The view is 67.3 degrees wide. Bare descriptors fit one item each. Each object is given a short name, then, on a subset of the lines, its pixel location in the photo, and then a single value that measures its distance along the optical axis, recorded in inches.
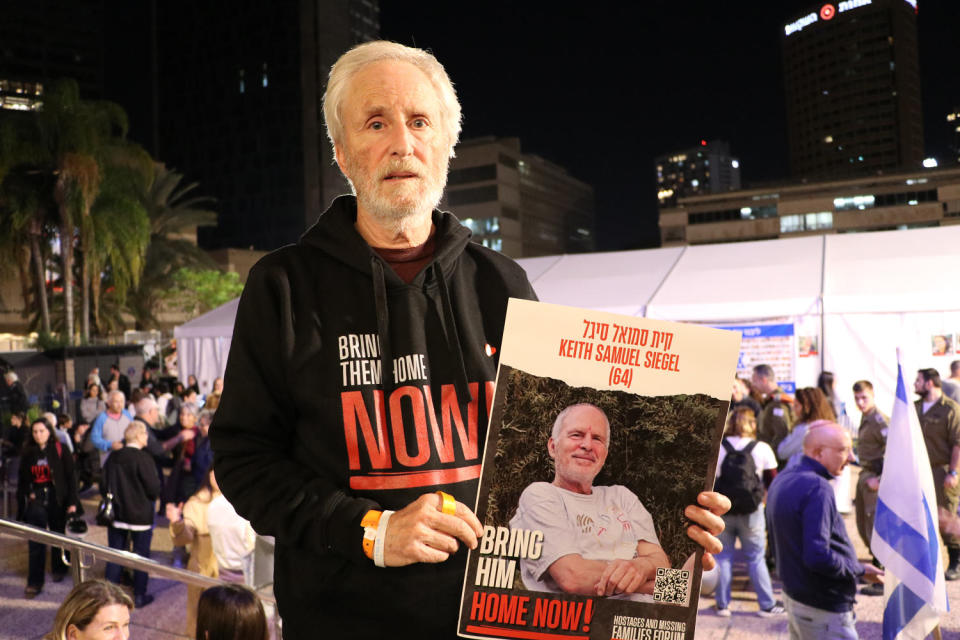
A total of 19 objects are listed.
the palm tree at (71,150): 903.1
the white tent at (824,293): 412.5
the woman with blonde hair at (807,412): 274.4
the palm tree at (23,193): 886.4
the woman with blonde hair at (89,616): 139.3
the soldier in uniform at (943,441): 268.8
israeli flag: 161.8
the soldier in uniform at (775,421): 312.2
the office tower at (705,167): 7741.1
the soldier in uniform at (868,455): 272.9
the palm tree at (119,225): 968.3
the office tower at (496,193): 3122.5
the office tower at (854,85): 5880.9
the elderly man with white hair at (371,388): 50.0
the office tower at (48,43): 2529.5
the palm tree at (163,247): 1435.8
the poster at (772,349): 435.2
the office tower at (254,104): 3282.5
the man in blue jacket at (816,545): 173.0
